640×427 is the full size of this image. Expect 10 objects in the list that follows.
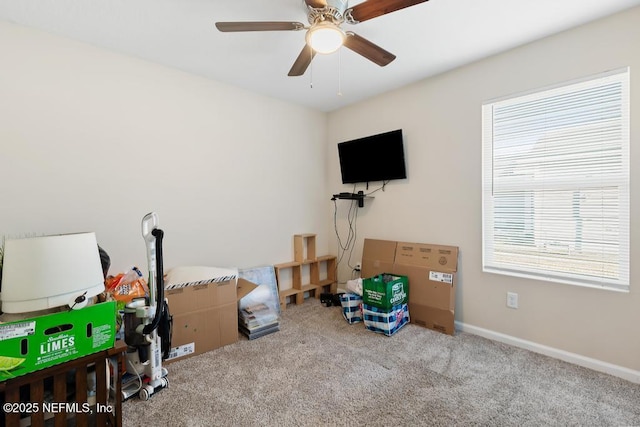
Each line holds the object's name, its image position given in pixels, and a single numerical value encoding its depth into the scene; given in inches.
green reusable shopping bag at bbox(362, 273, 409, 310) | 102.6
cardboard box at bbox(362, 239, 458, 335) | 106.3
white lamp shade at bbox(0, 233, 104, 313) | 51.9
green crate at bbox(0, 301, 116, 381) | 48.5
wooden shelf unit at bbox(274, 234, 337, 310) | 136.6
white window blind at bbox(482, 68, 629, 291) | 79.4
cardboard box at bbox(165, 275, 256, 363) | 88.7
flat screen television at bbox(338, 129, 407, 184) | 123.6
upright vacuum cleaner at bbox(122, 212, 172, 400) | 68.3
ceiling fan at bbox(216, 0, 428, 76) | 60.1
